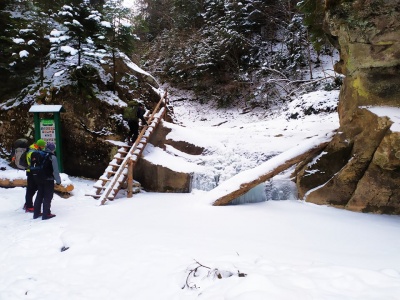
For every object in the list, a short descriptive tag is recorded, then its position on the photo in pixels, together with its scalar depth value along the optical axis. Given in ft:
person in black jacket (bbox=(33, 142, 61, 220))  21.02
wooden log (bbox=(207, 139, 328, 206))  23.94
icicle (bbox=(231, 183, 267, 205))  25.70
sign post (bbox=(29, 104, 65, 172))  31.27
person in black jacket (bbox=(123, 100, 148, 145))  33.11
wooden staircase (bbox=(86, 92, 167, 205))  27.27
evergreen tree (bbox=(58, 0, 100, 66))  34.37
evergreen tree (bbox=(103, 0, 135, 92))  37.52
